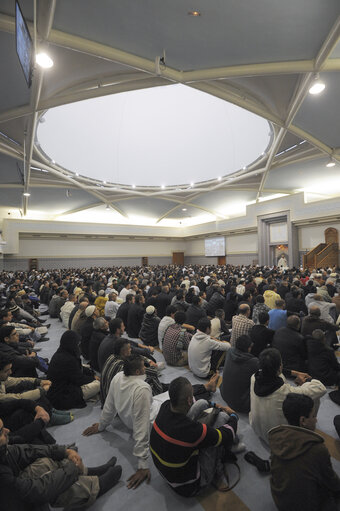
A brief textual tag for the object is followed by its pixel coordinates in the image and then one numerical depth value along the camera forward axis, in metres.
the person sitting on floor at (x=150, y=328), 5.02
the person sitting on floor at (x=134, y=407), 2.10
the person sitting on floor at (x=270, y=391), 2.17
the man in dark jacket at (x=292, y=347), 3.45
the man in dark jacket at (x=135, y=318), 5.57
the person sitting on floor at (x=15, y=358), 3.03
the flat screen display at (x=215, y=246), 25.31
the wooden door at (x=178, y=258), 31.06
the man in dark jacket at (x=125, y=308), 5.78
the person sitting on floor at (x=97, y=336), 3.82
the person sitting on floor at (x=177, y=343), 4.13
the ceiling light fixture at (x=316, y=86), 5.81
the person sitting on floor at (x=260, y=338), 3.59
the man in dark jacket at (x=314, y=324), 3.95
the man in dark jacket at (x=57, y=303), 7.68
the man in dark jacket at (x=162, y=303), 6.52
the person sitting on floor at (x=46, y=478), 1.39
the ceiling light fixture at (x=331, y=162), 11.38
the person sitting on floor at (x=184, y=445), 1.74
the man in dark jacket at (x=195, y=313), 5.04
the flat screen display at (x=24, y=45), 3.16
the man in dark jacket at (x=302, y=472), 1.49
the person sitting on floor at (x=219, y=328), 4.51
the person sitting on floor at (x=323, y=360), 3.23
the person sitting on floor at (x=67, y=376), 2.99
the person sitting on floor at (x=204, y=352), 3.53
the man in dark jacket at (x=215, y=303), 6.24
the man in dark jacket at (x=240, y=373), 2.74
